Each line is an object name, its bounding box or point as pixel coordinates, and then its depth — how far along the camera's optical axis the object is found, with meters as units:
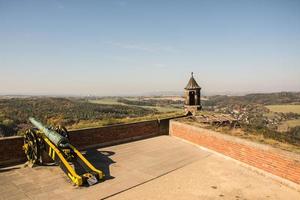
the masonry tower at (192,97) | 15.02
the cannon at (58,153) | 6.14
